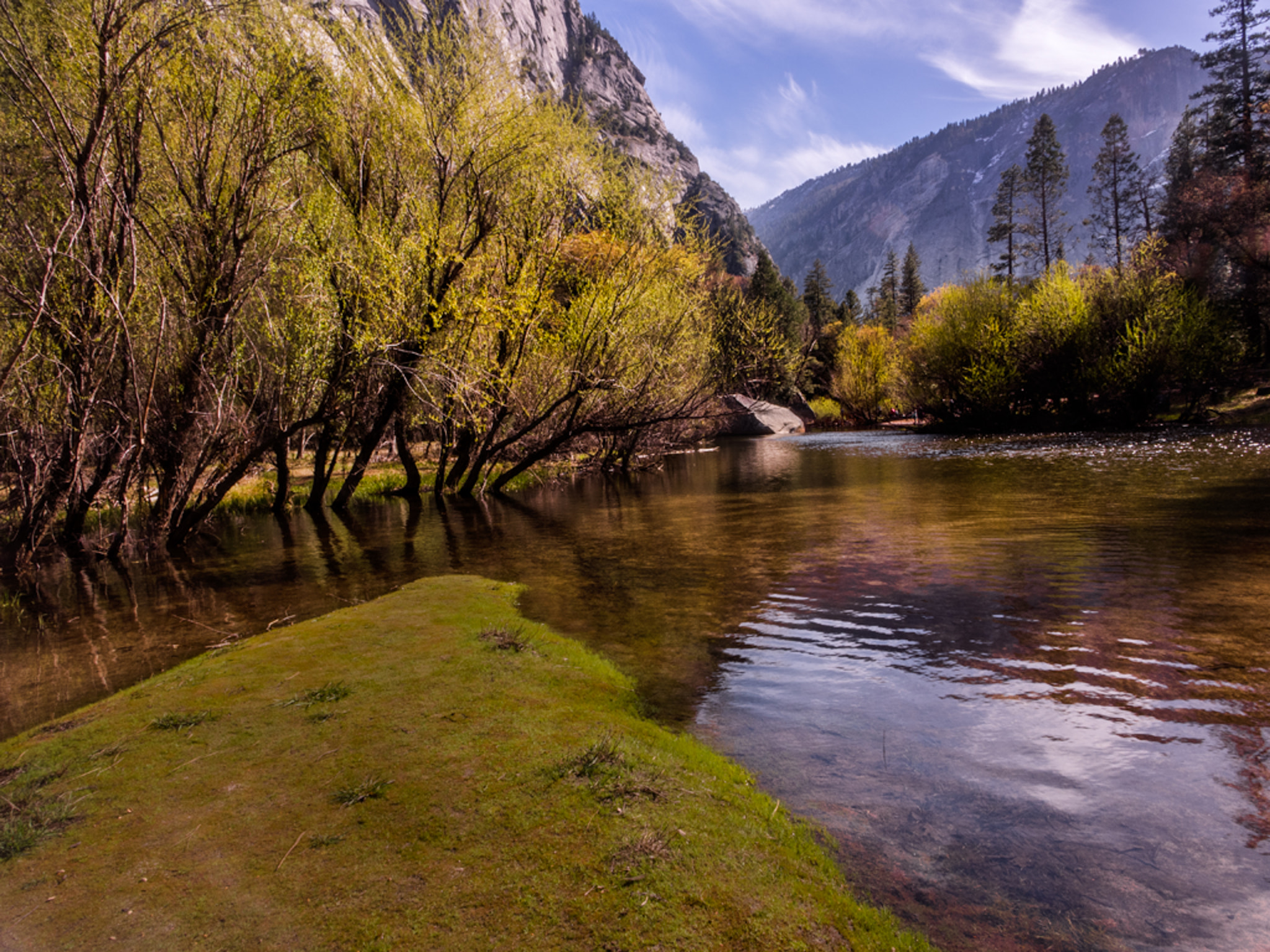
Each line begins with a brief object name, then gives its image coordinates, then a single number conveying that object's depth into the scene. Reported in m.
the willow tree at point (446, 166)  15.55
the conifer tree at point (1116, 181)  71.12
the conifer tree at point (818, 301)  103.75
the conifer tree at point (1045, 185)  69.31
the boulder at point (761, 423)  58.53
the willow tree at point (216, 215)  11.68
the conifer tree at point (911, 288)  111.19
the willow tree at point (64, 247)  9.51
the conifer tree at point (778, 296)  87.12
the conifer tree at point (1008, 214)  71.88
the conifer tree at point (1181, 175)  49.66
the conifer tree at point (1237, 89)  50.19
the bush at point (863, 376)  66.31
